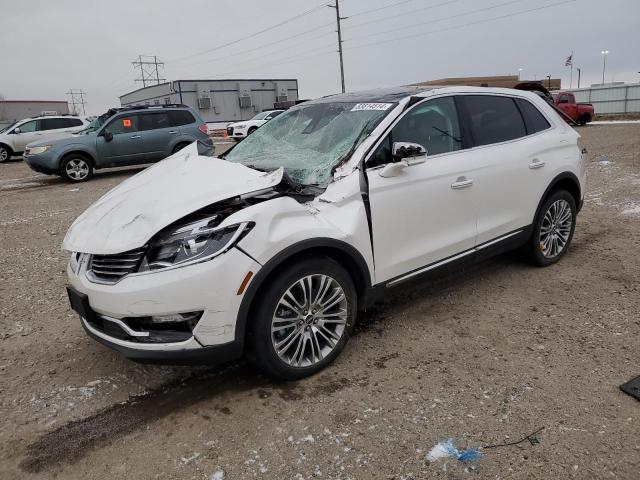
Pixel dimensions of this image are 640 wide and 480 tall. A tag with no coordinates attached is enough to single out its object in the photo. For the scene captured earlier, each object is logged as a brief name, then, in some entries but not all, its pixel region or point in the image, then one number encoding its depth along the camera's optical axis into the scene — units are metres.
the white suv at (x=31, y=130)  18.33
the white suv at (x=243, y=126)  23.94
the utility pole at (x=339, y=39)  34.69
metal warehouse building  35.19
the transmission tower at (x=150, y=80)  65.99
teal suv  11.76
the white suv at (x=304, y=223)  2.61
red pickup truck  23.91
